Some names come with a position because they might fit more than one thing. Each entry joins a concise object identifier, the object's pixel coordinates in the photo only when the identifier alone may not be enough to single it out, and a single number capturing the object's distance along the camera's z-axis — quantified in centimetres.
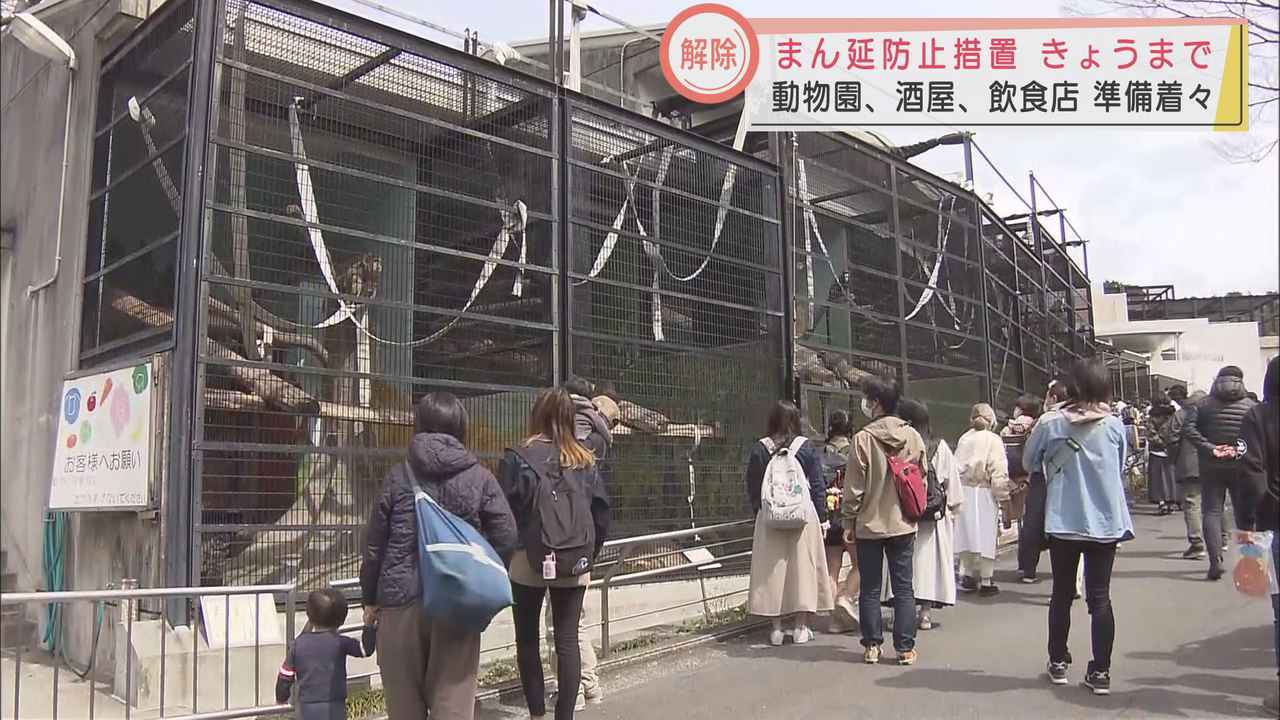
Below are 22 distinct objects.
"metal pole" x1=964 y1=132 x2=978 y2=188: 1266
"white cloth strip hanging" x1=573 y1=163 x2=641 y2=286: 769
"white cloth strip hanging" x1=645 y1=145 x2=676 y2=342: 810
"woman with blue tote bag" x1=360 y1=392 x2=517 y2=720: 409
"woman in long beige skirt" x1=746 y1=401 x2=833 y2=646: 678
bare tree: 738
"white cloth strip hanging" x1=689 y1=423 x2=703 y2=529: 832
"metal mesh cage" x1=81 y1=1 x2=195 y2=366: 598
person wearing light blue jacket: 519
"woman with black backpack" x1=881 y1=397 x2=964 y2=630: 677
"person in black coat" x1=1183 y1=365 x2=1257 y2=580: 745
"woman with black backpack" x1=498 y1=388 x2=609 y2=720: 469
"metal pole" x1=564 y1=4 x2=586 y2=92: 805
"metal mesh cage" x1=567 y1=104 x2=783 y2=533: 771
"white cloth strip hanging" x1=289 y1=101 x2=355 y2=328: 609
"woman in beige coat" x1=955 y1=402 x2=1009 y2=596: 830
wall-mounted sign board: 569
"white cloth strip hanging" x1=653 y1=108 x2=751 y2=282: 852
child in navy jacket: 460
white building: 2434
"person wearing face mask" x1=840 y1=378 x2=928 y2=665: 610
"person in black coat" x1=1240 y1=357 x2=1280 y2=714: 451
